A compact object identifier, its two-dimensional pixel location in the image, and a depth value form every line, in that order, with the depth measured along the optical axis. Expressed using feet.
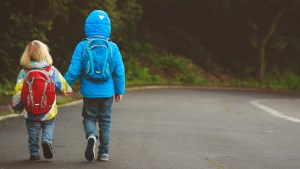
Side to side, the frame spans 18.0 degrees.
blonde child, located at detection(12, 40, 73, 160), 33.79
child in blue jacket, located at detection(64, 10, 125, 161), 34.55
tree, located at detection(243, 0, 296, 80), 182.10
